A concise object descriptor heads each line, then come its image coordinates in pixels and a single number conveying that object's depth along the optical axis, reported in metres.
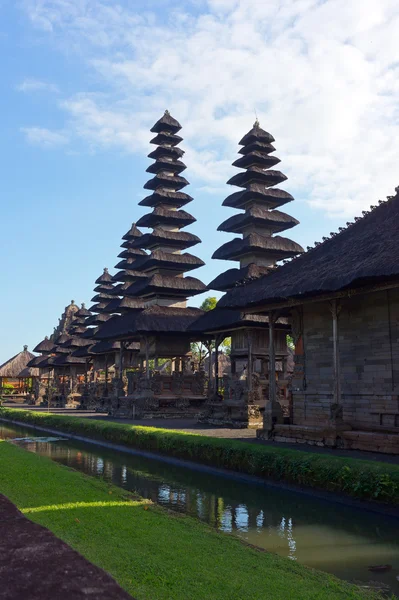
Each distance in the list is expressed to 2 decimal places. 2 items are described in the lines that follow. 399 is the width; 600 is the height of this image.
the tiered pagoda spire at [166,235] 34.03
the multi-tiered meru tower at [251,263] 24.23
